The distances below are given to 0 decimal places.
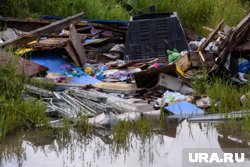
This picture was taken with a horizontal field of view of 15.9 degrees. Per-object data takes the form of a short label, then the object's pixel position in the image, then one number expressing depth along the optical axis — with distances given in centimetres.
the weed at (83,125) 1137
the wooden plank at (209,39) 1502
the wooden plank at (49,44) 1546
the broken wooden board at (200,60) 1427
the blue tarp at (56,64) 1458
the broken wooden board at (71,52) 1547
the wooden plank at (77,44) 1556
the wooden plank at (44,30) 1497
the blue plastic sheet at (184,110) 1223
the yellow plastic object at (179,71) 1404
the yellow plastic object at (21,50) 1504
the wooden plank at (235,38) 1365
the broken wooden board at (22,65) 1295
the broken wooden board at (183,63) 1457
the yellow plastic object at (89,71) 1531
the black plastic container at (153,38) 1618
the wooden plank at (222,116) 1160
